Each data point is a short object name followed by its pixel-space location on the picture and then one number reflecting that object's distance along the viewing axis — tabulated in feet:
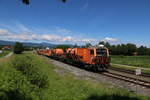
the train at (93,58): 44.03
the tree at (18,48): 217.64
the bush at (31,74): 25.76
